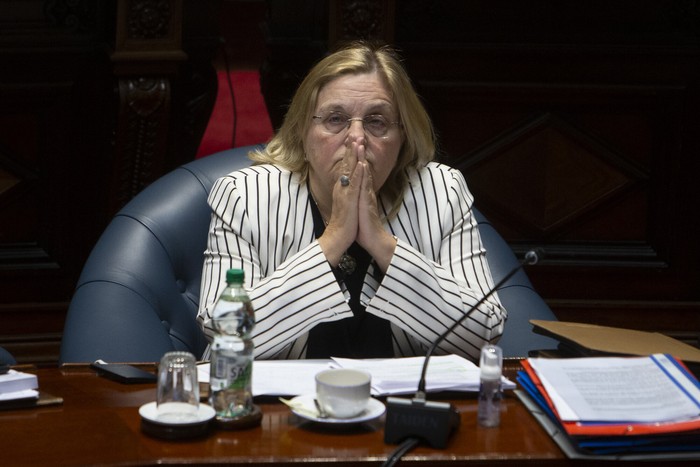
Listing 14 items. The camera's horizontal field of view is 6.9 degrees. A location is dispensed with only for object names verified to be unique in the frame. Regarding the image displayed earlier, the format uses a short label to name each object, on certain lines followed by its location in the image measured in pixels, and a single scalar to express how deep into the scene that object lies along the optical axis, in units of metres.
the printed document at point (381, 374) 9.00
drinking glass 8.84
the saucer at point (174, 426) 8.77
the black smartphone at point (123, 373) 9.07
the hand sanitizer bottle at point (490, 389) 8.90
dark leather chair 9.48
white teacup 8.85
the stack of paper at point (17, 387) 8.89
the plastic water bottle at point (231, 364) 8.85
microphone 8.78
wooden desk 8.71
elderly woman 9.45
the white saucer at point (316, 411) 8.84
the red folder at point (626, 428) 8.77
